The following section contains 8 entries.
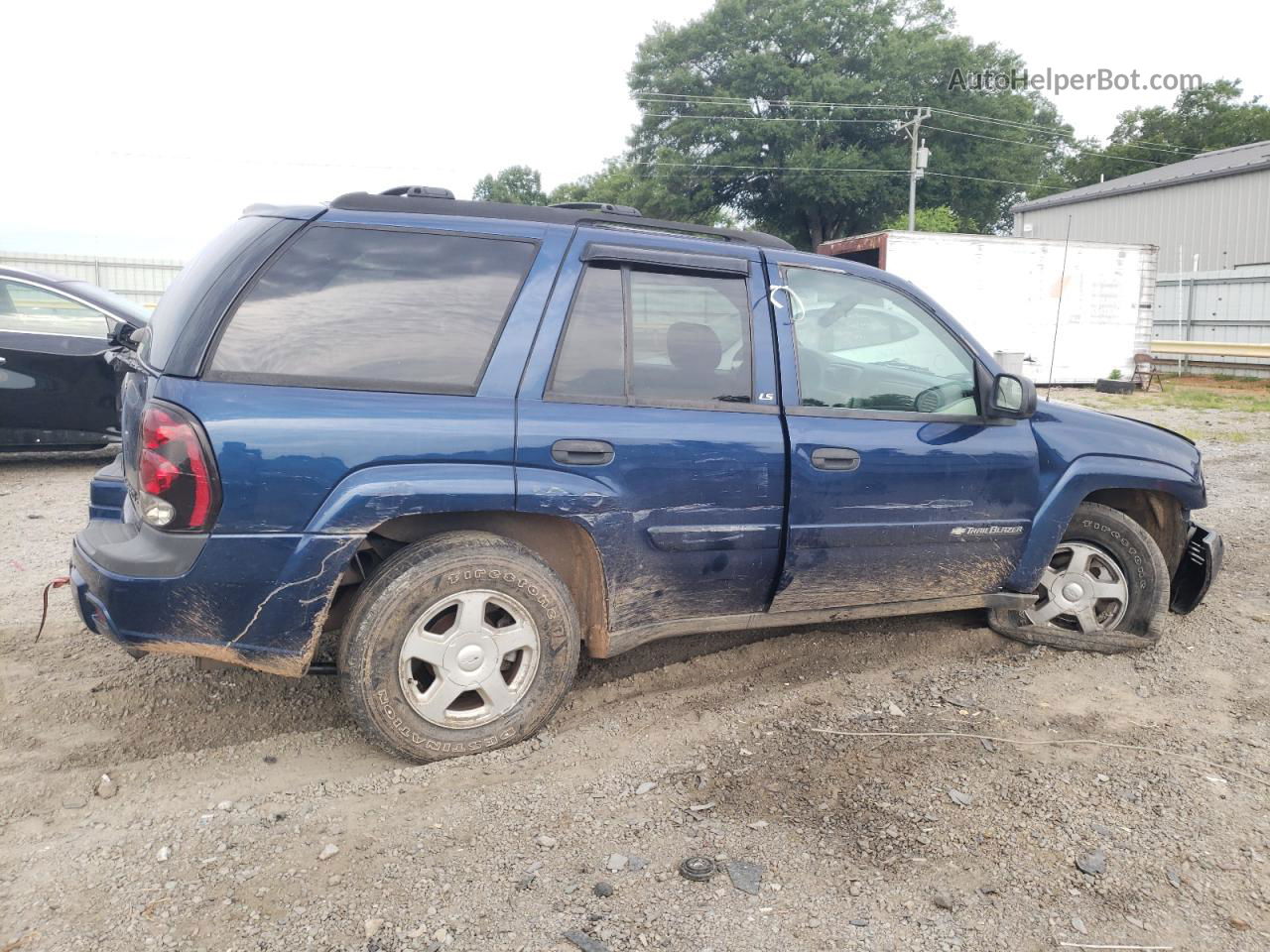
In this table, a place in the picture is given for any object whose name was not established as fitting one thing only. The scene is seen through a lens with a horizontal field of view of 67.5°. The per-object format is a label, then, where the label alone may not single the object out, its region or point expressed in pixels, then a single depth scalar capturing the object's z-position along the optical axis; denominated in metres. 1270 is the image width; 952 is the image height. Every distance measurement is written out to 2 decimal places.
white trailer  17.80
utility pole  38.06
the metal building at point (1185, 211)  32.44
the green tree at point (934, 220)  40.38
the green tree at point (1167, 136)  57.41
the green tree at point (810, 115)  42.56
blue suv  2.93
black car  7.34
